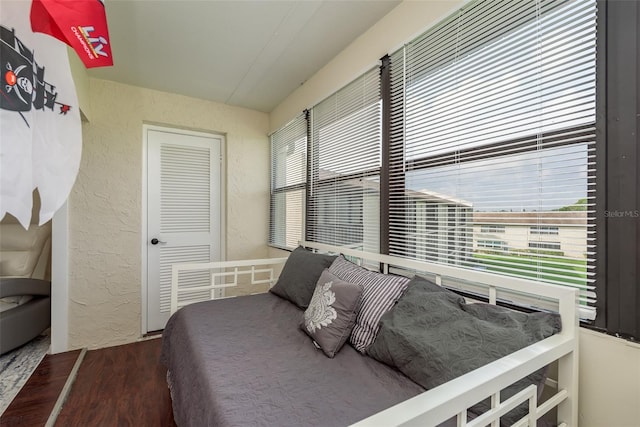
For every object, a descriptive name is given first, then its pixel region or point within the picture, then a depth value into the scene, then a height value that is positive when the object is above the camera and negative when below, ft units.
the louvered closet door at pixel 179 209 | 9.50 +0.12
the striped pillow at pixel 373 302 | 4.33 -1.41
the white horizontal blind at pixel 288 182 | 9.10 +1.06
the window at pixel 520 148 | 2.95 +0.91
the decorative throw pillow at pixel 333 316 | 4.33 -1.66
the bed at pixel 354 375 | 2.35 -2.09
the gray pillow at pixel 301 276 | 6.19 -1.46
